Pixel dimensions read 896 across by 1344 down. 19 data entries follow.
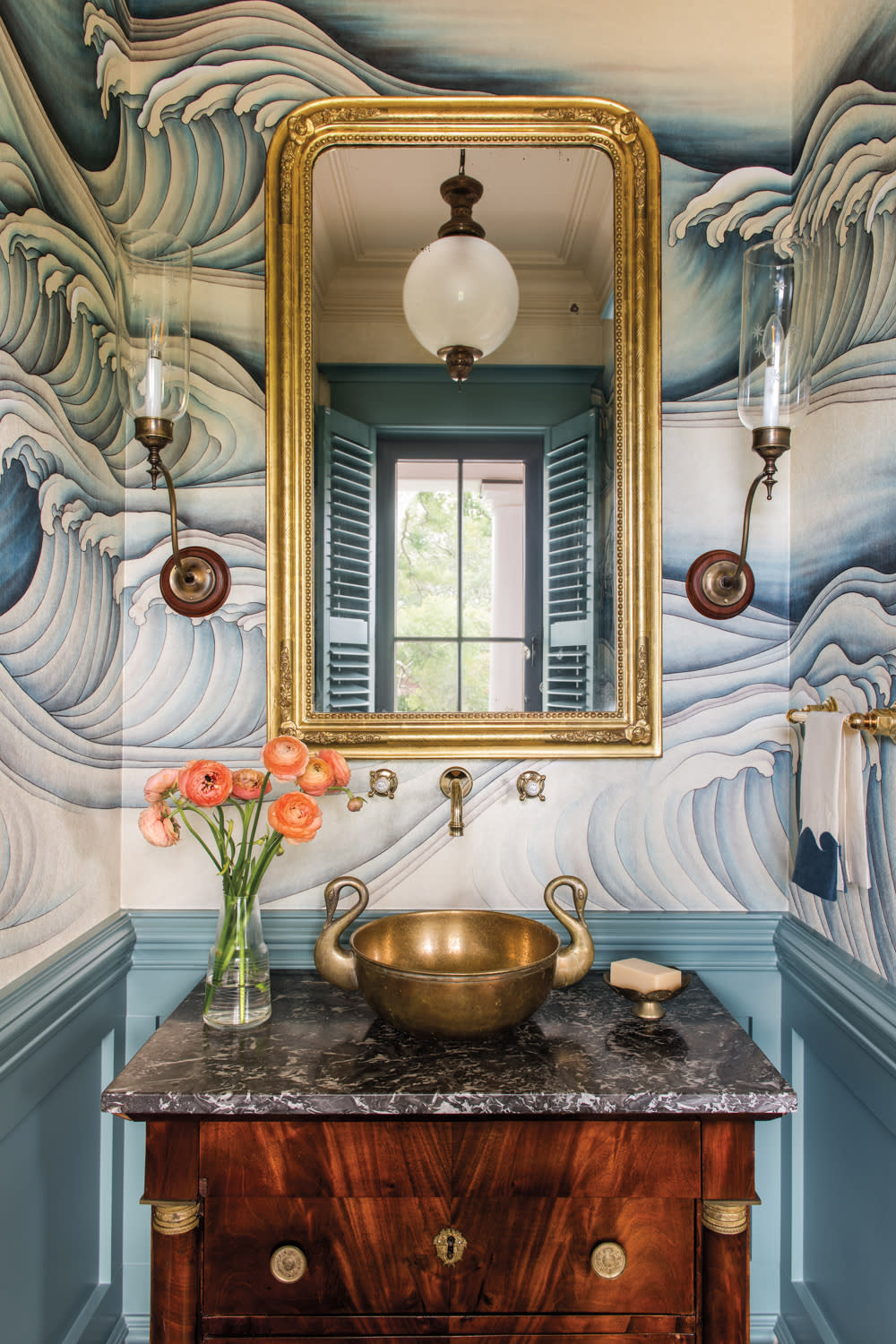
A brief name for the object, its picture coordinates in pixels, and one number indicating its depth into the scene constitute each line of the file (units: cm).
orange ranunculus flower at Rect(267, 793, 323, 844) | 130
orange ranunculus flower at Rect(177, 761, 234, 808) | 127
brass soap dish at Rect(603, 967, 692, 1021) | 135
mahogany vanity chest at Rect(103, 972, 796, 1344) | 114
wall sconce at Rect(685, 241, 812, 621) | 145
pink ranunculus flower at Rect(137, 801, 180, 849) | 131
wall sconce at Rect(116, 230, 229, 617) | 146
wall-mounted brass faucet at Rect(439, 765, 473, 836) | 158
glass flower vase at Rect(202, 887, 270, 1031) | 133
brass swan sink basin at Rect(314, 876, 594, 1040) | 119
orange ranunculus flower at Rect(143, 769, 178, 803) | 132
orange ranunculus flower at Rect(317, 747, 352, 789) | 137
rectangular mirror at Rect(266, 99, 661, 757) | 161
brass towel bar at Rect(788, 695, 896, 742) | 127
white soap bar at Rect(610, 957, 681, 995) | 139
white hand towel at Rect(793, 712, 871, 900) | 138
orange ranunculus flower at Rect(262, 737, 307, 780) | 132
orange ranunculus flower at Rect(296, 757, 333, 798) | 133
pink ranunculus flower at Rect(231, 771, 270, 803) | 135
